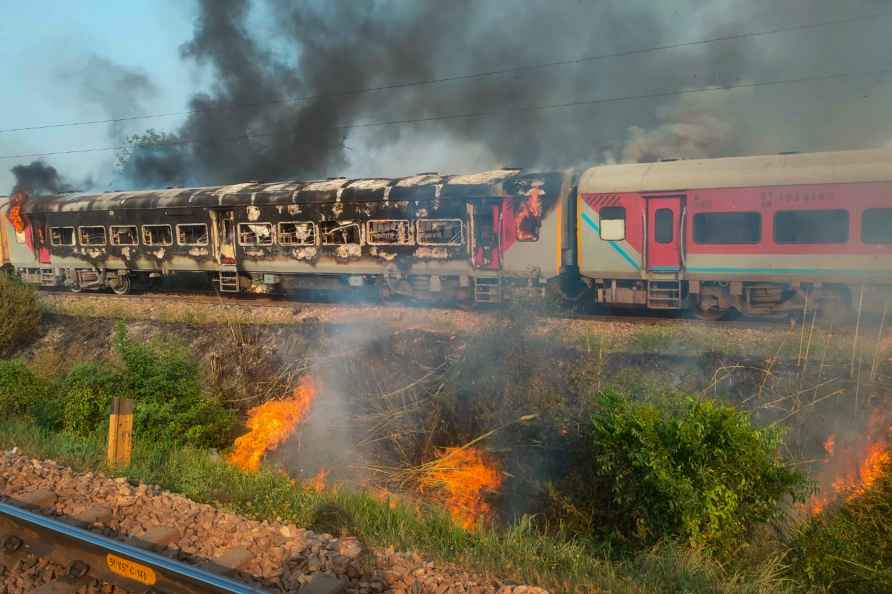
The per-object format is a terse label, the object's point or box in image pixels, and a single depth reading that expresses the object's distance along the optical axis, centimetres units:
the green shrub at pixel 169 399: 831
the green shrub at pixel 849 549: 572
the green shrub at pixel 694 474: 569
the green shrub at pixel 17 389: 910
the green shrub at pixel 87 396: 829
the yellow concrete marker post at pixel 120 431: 669
